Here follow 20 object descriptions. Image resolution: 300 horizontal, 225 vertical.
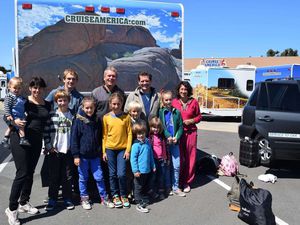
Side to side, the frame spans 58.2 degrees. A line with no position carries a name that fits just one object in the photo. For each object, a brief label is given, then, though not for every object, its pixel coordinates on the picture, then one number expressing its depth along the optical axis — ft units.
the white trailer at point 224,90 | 41.09
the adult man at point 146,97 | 12.43
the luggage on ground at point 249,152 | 16.20
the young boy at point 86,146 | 11.18
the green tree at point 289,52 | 149.12
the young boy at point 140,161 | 11.75
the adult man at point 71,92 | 11.43
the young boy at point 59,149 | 11.09
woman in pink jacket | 13.55
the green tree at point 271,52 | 156.85
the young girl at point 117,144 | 11.58
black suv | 15.30
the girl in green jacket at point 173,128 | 12.88
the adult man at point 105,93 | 11.83
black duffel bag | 9.99
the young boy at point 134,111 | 11.95
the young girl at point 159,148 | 12.51
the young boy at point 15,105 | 10.15
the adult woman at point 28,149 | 10.31
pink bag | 15.87
